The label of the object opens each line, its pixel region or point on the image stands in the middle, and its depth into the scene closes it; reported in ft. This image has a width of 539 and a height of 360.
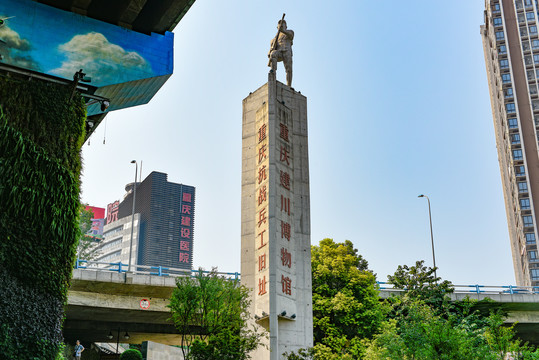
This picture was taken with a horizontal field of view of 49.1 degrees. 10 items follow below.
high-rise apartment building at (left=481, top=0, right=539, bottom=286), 334.03
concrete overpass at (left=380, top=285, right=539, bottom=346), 126.72
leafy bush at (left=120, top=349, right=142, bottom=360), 121.19
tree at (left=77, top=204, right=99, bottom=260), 237.04
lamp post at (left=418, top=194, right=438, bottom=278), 152.44
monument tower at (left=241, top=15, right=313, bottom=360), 93.71
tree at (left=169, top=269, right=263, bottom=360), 89.56
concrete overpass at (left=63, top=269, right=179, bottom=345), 107.04
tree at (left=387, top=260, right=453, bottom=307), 126.41
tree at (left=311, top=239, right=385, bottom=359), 108.88
